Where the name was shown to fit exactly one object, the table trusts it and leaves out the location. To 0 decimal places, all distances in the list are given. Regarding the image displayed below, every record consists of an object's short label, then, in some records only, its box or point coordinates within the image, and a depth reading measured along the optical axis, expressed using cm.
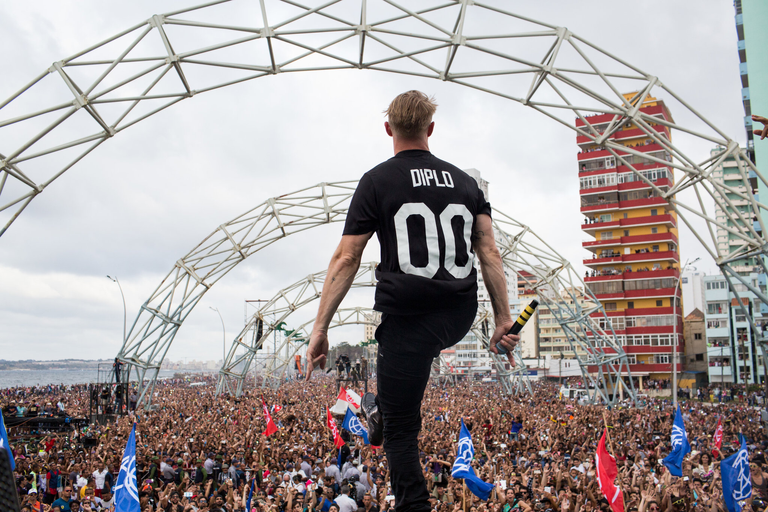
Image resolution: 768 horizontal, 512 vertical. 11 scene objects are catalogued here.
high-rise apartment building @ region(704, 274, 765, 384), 5456
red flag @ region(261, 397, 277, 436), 1581
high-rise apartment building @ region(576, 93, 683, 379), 5281
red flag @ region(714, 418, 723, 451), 1342
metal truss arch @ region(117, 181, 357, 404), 2061
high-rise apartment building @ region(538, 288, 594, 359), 9312
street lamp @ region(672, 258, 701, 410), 2889
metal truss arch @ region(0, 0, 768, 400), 925
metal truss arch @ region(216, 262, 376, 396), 3047
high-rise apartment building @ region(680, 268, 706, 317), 7512
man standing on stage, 218
